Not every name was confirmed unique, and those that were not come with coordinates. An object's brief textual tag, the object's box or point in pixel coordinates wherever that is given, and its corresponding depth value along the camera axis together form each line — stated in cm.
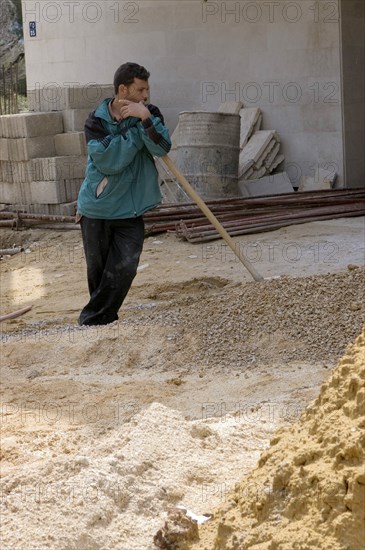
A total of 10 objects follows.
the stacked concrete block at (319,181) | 1345
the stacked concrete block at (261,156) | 1373
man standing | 665
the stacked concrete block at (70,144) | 1220
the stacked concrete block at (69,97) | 1240
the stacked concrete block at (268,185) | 1358
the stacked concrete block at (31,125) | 1222
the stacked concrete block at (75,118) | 1232
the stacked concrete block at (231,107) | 1411
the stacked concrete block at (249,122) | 1398
